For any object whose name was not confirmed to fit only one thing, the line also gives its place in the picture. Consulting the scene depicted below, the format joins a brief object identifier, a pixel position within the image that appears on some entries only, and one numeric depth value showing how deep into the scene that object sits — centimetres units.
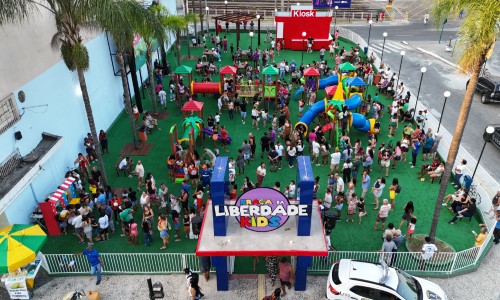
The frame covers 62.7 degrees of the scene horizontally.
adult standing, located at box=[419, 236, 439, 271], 1303
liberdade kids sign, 1152
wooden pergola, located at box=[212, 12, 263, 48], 3578
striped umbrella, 1154
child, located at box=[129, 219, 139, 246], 1418
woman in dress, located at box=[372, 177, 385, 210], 1584
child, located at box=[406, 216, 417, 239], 1395
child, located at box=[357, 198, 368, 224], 1525
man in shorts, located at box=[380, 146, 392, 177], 1814
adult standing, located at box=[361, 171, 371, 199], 1620
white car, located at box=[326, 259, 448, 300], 1154
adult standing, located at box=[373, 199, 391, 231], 1461
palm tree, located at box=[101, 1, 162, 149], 1405
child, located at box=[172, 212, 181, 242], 1444
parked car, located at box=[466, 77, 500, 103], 2575
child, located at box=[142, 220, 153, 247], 1399
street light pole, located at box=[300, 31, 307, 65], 3368
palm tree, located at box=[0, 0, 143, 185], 1271
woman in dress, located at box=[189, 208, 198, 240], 1449
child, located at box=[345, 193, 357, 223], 1540
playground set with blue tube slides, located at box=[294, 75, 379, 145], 2125
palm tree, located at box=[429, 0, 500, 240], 1058
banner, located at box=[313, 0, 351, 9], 4044
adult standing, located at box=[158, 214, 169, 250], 1398
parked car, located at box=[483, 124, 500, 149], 2089
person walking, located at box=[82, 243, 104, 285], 1263
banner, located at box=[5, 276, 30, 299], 1234
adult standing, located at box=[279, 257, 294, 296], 1230
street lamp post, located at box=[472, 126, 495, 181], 1513
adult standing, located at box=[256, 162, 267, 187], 1730
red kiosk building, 3650
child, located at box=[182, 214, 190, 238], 1475
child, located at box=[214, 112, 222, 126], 2205
